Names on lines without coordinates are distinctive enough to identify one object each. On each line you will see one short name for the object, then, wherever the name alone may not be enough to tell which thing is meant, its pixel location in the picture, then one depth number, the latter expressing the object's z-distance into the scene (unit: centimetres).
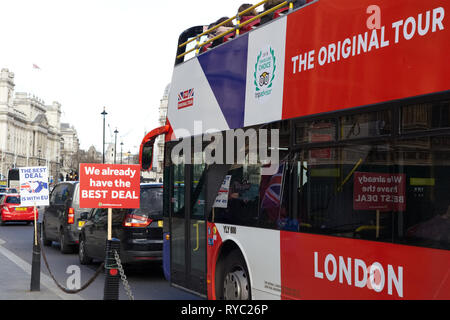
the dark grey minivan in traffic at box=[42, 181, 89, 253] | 1642
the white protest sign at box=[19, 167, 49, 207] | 1118
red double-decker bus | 457
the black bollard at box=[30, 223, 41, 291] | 1017
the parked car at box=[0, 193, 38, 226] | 2911
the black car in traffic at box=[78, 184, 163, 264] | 1167
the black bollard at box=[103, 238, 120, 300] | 729
